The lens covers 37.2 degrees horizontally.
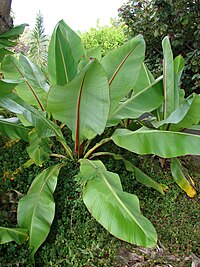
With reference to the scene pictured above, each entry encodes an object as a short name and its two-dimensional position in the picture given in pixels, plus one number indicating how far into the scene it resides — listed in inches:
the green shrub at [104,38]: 197.5
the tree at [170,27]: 127.3
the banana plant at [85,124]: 55.5
